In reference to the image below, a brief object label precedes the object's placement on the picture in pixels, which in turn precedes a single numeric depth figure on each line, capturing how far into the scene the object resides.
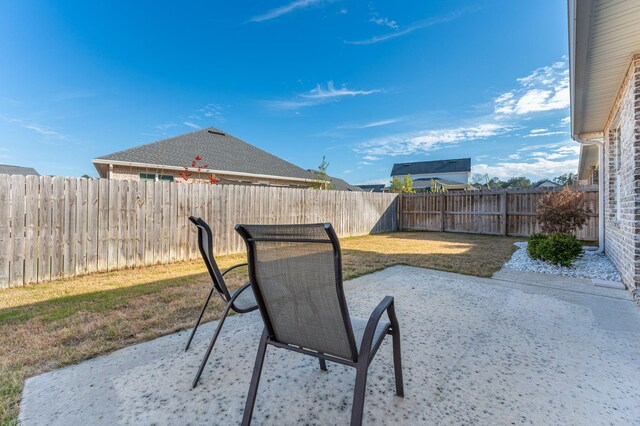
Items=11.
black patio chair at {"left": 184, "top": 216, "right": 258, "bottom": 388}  2.31
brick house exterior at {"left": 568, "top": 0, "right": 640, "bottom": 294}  3.07
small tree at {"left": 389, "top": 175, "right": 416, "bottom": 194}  19.12
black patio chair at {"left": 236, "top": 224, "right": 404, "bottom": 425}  1.37
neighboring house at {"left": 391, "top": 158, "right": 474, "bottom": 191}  35.28
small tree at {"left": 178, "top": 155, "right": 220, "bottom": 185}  11.53
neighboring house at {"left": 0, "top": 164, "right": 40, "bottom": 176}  19.51
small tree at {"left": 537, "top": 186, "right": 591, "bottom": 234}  6.95
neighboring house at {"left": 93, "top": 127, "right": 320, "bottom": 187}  11.25
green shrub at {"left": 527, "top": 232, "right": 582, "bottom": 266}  5.62
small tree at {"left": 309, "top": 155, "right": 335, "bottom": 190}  16.55
